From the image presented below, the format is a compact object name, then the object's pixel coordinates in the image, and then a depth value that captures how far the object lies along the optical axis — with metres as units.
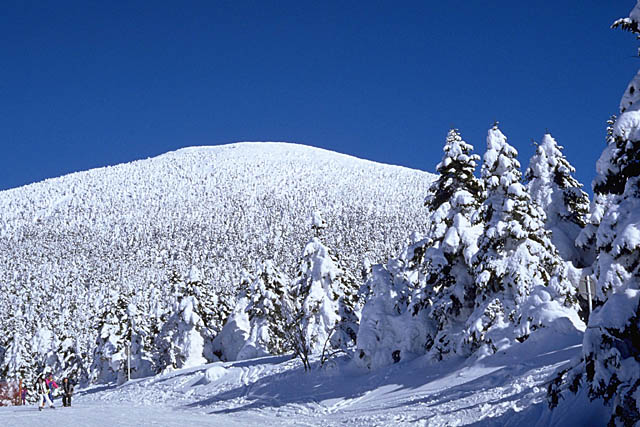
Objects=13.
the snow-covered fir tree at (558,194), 36.81
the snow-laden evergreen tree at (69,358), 69.88
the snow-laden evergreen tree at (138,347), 64.44
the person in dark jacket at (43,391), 29.80
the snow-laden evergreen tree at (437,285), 27.30
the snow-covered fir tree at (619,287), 10.07
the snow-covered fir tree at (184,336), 58.44
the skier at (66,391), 31.55
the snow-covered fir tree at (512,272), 23.69
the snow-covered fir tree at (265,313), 53.75
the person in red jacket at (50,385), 30.01
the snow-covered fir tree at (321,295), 43.81
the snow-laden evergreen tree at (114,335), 63.00
